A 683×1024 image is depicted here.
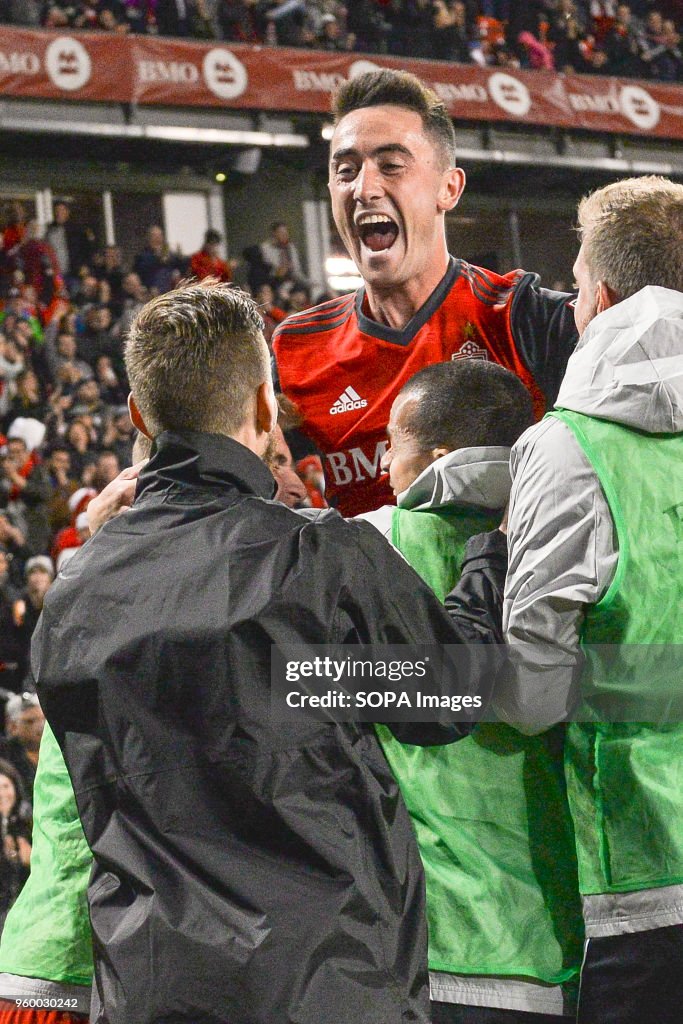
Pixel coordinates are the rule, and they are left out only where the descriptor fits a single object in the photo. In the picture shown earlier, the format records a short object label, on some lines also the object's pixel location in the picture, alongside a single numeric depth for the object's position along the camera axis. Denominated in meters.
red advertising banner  13.59
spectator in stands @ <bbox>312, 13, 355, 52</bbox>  15.69
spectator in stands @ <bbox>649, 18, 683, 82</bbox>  17.88
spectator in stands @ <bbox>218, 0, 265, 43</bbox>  15.40
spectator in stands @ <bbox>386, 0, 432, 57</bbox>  15.78
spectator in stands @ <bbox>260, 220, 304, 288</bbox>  14.67
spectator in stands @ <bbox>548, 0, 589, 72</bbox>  17.36
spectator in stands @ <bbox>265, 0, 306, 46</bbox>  15.45
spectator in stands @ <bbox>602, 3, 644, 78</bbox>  17.48
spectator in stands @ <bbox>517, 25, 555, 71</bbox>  17.09
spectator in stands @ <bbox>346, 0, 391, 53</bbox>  15.91
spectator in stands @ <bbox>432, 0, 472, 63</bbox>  15.97
